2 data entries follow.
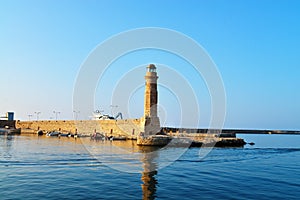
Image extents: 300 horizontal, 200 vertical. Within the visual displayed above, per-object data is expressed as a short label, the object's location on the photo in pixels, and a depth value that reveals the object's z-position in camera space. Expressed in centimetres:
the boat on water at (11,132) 7321
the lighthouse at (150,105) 4224
